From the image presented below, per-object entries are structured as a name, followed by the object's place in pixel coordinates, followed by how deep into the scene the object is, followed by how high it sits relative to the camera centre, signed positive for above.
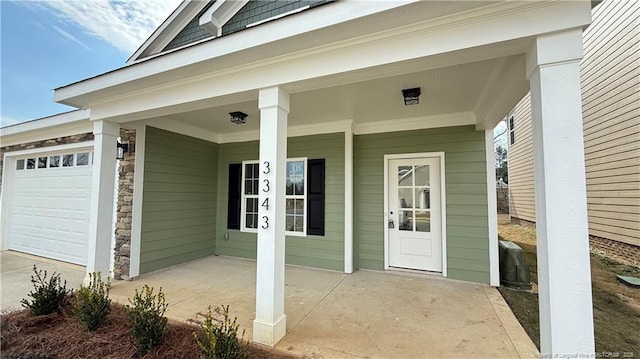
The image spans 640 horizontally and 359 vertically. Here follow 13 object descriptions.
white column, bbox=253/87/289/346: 2.42 -0.27
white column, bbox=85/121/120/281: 3.73 -0.12
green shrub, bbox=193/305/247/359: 1.90 -1.13
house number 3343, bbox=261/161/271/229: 2.49 +0.03
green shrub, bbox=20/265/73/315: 2.83 -1.21
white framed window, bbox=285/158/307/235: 5.05 -0.08
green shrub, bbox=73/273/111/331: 2.55 -1.15
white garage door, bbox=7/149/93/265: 4.94 -0.29
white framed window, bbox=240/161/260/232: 5.52 -0.06
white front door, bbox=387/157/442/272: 4.41 -0.36
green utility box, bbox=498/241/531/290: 3.83 -1.11
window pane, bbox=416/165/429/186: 4.51 +0.32
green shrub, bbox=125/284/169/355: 2.23 -1.17
